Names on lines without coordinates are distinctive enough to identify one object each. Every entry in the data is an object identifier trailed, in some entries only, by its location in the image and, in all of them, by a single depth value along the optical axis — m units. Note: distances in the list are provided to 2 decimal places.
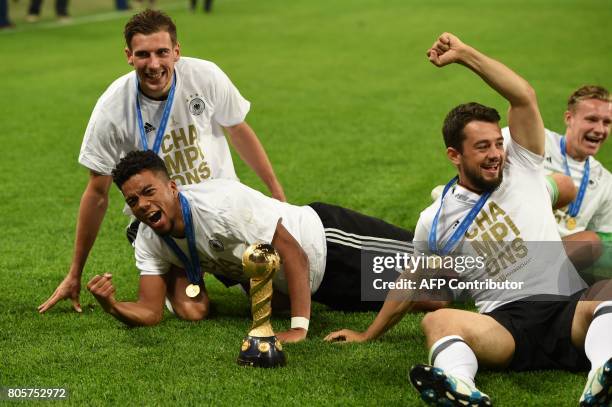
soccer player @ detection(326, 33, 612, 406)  8.61
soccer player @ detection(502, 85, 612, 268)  11.91
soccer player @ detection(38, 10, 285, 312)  10.81
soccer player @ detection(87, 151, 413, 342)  9.77
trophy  8.73
